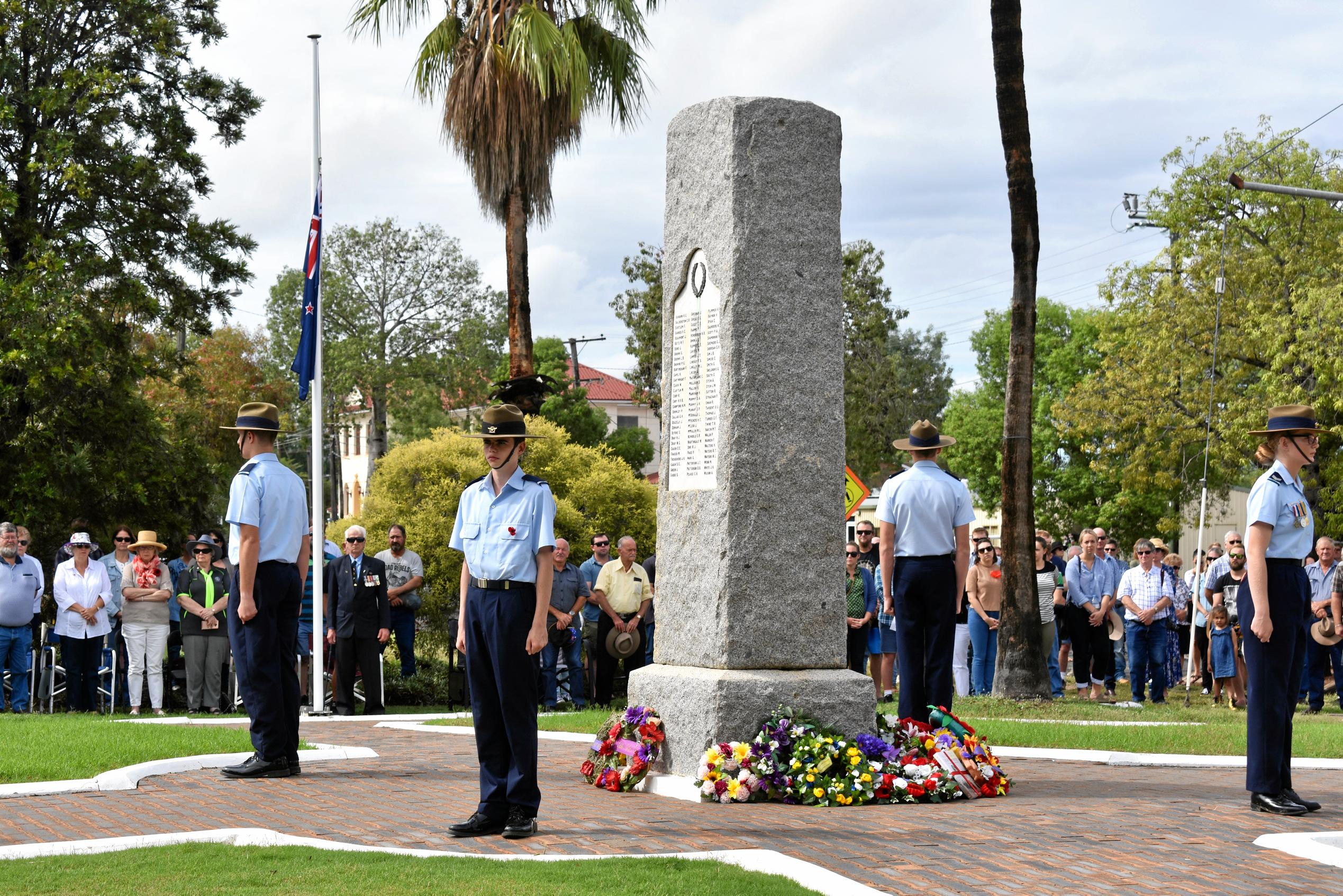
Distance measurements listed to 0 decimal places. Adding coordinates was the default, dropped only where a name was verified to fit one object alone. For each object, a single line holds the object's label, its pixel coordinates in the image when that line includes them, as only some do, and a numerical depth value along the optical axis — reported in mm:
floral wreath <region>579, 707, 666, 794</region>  8727
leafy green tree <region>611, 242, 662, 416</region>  49156
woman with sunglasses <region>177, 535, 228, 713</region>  15992
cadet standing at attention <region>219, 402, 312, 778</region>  9086
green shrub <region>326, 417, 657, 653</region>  22531
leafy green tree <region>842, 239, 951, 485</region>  49812
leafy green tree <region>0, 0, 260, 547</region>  21094
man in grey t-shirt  16891
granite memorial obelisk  8641
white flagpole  14172
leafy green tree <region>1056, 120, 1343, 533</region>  36594
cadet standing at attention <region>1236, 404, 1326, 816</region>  7793
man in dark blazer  15844
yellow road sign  19453
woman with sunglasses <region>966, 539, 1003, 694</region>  17578
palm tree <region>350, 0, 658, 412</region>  21094
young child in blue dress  17469
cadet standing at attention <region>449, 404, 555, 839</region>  7133
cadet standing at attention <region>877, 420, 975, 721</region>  9273
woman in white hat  15625
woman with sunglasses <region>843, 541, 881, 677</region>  16359
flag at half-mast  14898
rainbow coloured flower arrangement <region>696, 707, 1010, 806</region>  8219
